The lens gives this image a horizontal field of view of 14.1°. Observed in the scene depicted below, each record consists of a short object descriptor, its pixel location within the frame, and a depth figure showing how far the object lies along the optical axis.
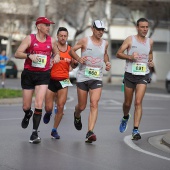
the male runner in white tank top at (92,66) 11.71
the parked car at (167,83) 33.23
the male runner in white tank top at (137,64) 12.21
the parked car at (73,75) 41.58
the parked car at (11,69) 51.81
